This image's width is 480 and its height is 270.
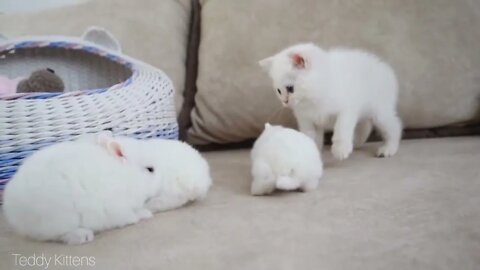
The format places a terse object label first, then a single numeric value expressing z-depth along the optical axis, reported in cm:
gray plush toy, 111
